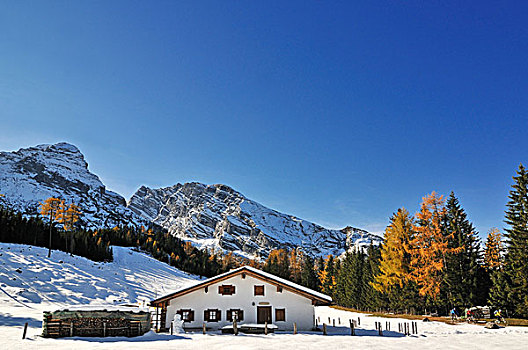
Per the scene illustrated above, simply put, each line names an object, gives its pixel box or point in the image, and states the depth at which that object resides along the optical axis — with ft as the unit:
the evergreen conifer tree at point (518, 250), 117.19
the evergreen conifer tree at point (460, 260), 136.36
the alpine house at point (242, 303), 103.24
